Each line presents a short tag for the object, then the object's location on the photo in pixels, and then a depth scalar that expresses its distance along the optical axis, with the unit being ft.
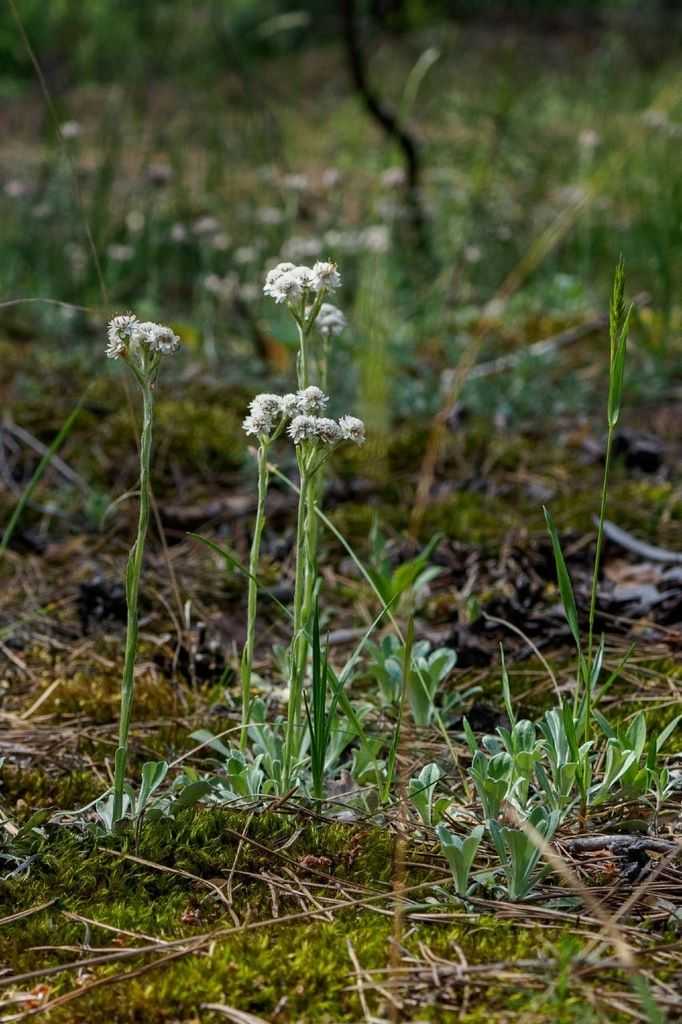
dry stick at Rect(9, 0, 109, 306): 4.41
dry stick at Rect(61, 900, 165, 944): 3.98
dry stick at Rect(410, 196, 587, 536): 4.11
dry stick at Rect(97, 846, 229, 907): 4.06
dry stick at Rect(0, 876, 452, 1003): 3.92
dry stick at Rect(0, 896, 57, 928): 4.00
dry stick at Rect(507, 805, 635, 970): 3.72
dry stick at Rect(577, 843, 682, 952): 3.90
